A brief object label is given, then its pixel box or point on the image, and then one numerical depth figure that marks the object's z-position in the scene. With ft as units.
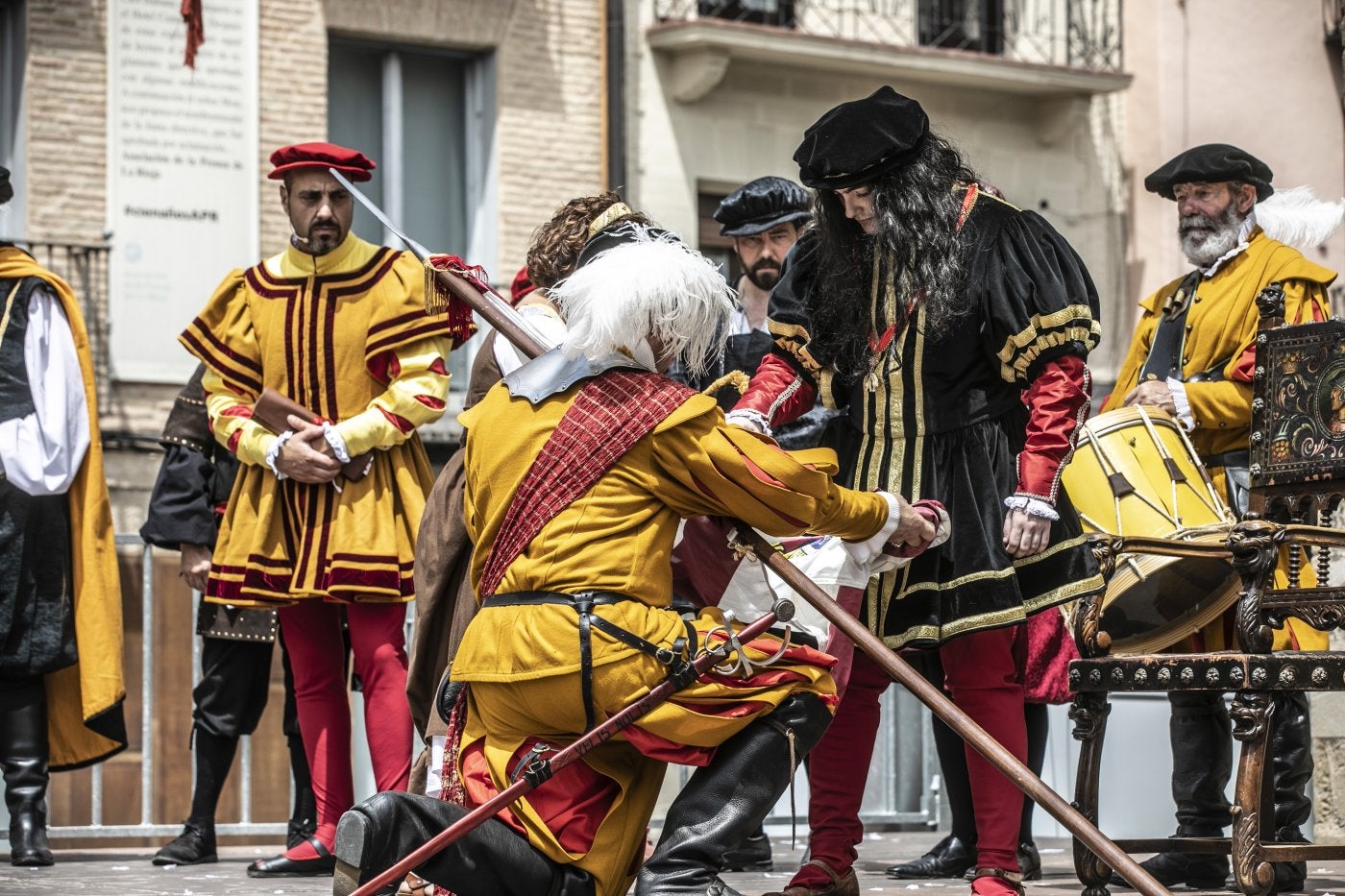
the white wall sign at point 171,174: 50.31
